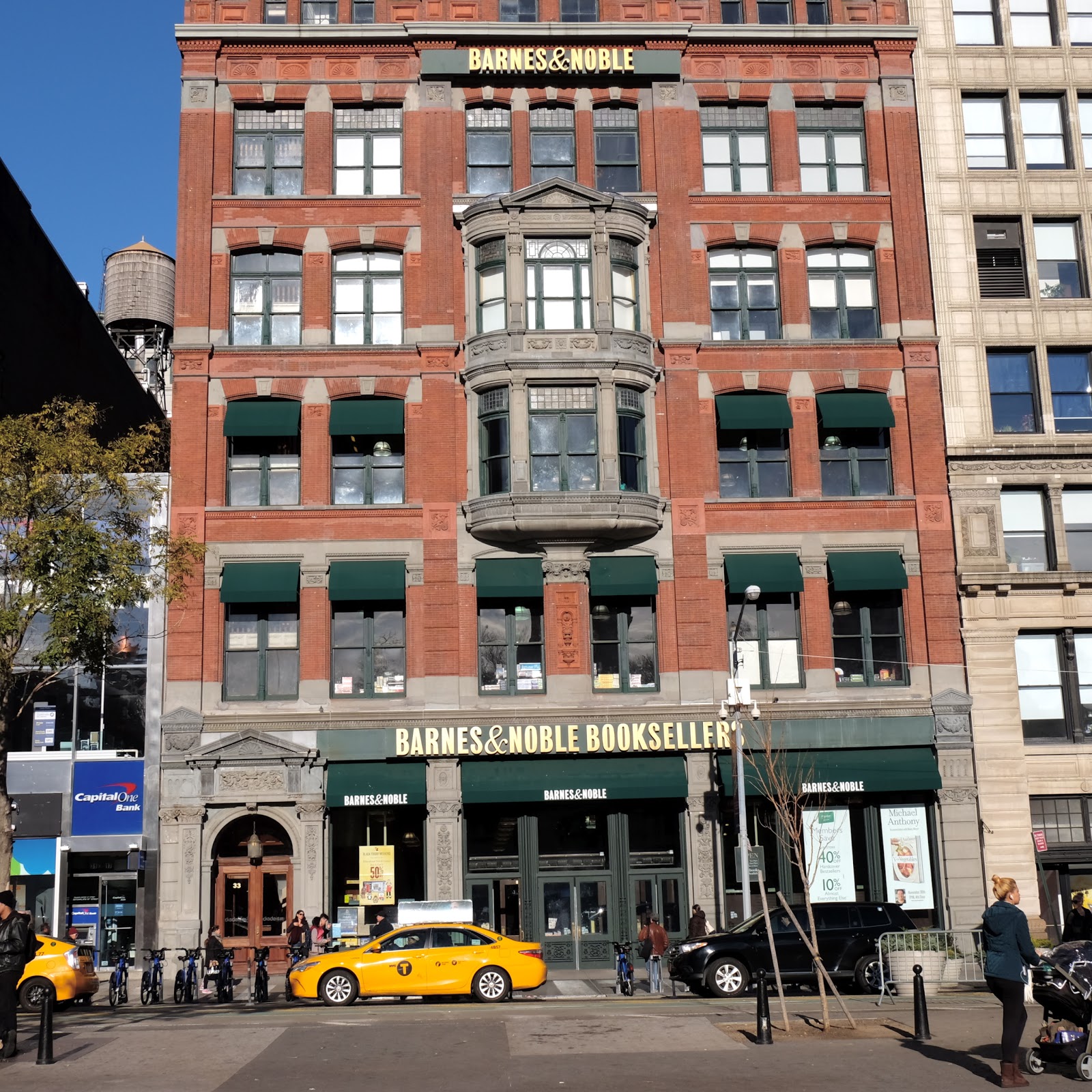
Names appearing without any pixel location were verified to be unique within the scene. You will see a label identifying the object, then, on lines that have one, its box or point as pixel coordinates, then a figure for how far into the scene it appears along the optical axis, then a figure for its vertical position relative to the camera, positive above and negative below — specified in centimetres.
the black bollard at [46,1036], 1802 -220
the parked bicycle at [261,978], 2920 -248
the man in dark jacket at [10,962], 1825 -126
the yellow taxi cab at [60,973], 2691 -213
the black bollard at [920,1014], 1944 -241
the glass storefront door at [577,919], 3606 -181
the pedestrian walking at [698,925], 3262 -184
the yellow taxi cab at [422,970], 2725 -225
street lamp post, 3159 +250
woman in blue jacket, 1568 -141
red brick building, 3634 +1063
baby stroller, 1633 -201
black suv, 2806 -216
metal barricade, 2861 -253
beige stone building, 3766 +1278
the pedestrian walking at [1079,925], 2347 -150
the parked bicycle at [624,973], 2967 -266
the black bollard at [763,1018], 1939 -240
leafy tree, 2791 +643
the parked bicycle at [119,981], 2900 -252
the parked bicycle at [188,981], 3042 -264
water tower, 6712 +2632
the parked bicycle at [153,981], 2991 -259
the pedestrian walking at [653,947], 3011 -220
